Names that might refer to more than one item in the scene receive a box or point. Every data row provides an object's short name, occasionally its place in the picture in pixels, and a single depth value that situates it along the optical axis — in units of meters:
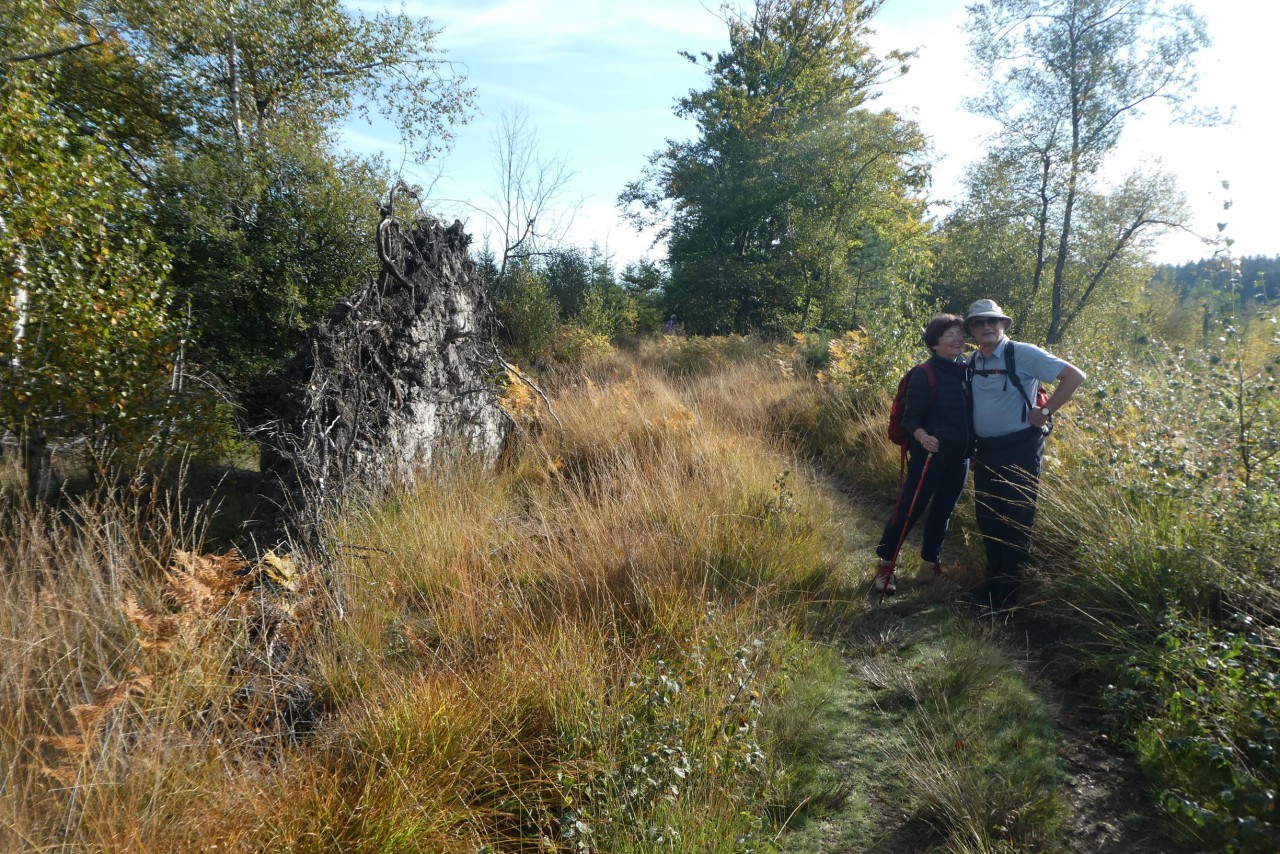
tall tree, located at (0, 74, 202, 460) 5.43
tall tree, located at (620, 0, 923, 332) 17.33
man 3.88
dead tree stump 4.08
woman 4.19
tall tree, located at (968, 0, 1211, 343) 17.83
